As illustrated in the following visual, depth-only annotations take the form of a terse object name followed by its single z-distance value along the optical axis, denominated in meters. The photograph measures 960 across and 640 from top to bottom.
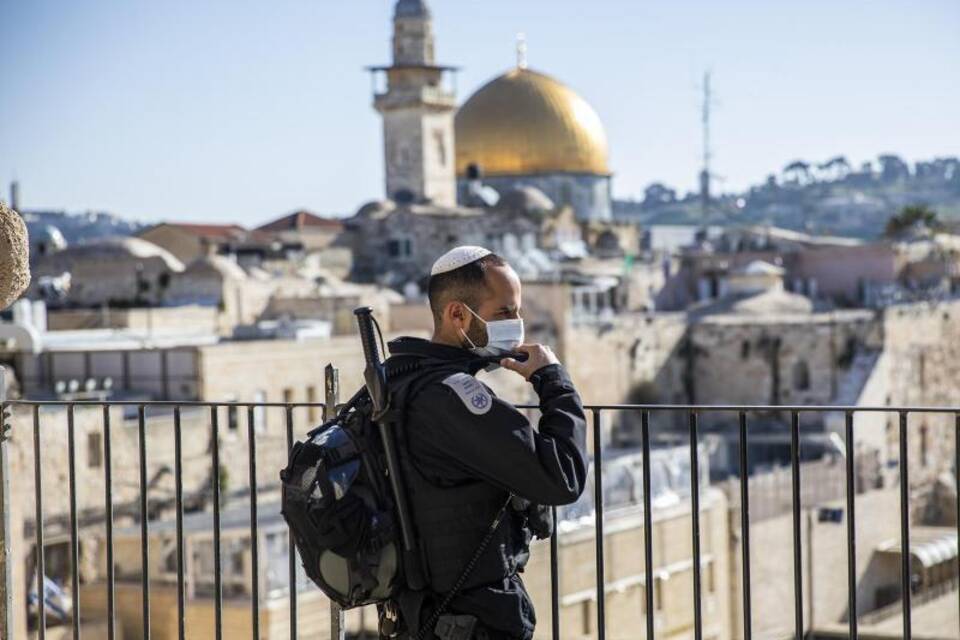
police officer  3.18
